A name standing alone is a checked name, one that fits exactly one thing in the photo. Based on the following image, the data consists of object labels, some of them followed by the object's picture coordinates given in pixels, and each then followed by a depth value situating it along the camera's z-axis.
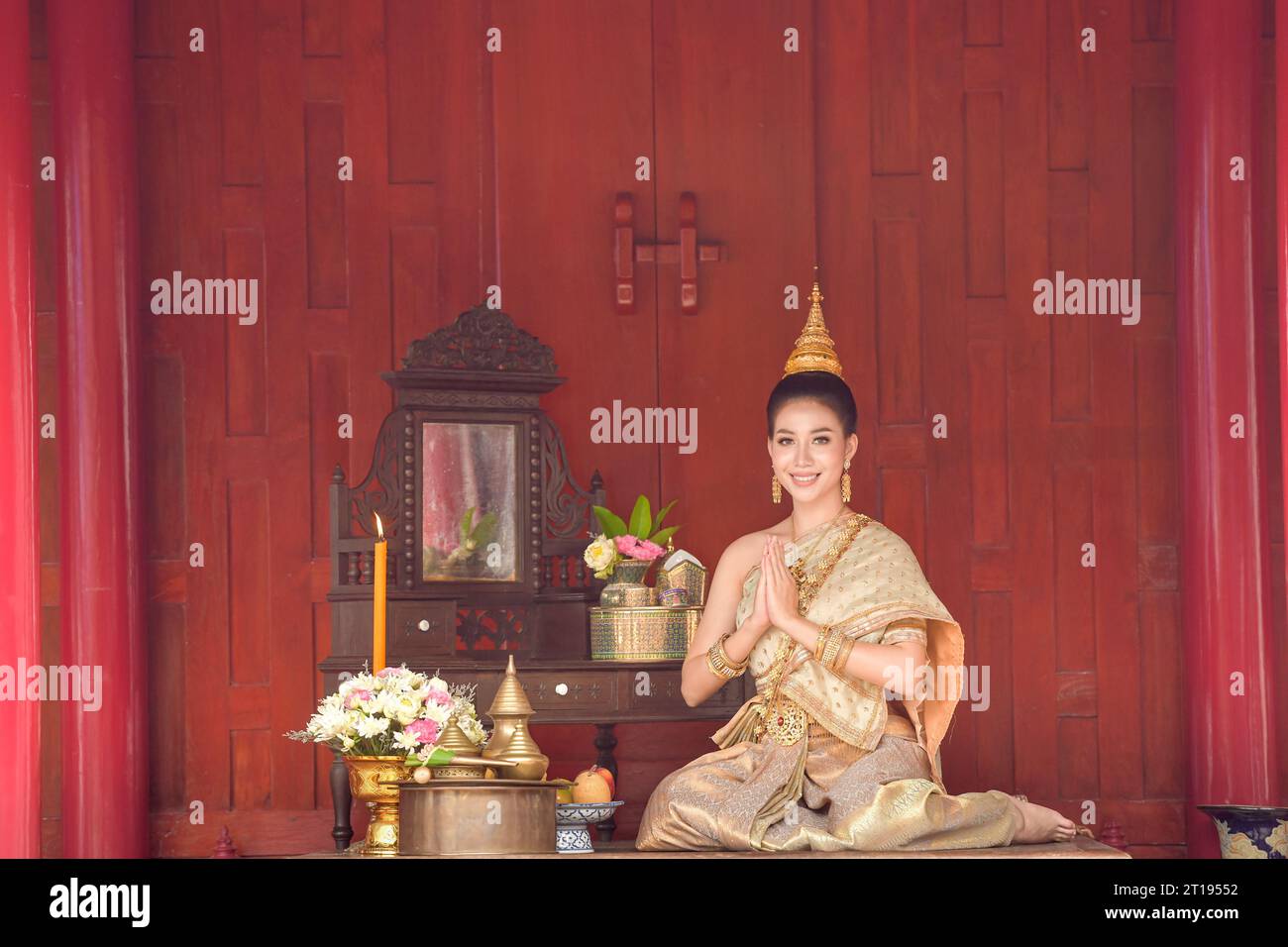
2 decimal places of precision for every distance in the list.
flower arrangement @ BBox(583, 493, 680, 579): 5.14
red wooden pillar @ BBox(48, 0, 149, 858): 5.23
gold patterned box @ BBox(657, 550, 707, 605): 5.15
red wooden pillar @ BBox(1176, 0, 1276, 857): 5.36
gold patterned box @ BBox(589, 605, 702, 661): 5.04
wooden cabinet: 5.06
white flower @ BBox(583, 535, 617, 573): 5.13
